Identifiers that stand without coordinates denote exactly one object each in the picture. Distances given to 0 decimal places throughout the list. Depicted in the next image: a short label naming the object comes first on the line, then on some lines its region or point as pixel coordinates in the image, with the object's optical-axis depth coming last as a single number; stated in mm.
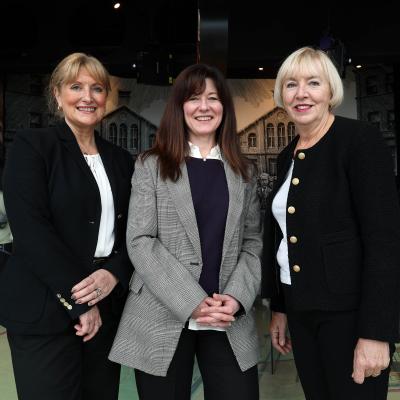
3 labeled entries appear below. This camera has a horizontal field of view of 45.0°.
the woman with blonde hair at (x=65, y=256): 1634
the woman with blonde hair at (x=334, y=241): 1403
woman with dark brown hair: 1638
